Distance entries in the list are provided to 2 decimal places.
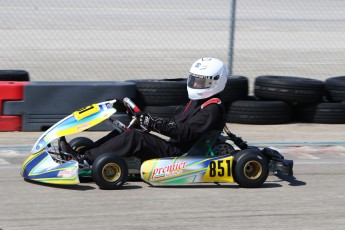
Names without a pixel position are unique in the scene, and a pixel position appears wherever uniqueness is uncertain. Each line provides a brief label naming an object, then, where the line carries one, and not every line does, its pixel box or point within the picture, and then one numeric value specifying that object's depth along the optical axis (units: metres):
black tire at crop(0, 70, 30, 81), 18.84
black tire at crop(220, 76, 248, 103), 18.72
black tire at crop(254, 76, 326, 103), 18.95
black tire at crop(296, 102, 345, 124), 19.19
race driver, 12.84
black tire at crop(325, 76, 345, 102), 19.28
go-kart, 12.45
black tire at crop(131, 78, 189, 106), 18.06
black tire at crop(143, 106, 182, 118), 17.95
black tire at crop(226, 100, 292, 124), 18.77
